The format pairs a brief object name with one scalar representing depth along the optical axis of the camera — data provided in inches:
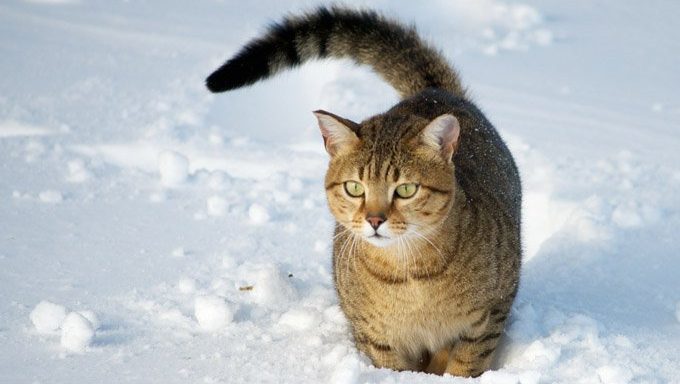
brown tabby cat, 210.4
